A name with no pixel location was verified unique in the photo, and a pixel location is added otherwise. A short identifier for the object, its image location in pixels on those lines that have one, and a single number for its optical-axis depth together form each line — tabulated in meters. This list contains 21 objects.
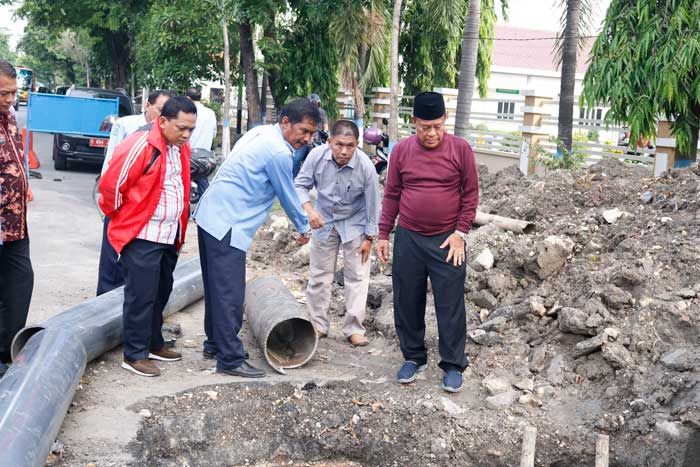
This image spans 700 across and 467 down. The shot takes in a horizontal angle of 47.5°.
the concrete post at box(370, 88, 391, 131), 23.31
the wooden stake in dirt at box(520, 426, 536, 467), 4.18
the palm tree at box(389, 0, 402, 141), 14.30
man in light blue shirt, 4.99
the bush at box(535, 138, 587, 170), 12.94
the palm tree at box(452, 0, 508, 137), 12.13
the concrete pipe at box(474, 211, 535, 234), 7.63
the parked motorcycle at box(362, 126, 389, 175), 14.80
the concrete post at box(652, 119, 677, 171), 11.56
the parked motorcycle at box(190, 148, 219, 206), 9.77
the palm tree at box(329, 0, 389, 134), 17.19
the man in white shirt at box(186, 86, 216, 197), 9.73
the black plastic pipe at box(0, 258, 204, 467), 3.54
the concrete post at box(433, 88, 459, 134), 19.61
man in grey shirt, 5.86
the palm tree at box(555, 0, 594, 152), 13.89
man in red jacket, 4.80
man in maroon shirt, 4.82
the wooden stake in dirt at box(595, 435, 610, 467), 4.11
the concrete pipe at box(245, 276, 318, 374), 5.43
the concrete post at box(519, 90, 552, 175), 15.01
